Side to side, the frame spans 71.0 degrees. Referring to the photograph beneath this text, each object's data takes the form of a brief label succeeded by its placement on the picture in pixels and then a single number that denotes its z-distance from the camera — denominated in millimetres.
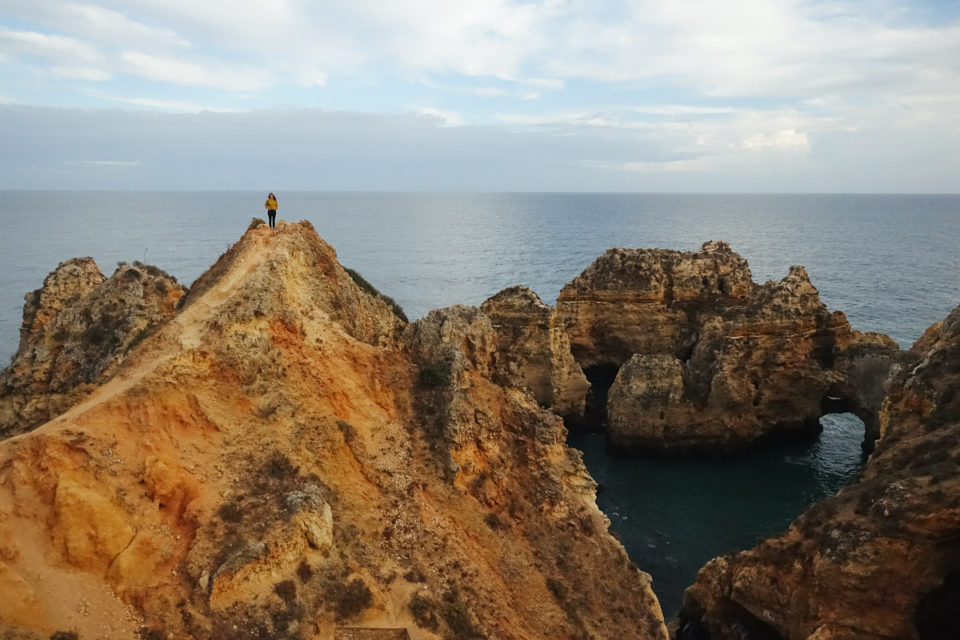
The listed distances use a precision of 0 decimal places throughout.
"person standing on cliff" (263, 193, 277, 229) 27089
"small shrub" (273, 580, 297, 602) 14203
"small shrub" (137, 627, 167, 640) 12703
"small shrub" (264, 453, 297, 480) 16641
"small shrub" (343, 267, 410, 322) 31178
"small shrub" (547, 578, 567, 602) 17750
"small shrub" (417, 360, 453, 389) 21266
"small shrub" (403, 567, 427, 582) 16109
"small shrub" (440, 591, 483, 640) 15445
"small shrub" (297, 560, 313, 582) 14773
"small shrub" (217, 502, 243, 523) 15148
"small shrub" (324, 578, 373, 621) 14539
